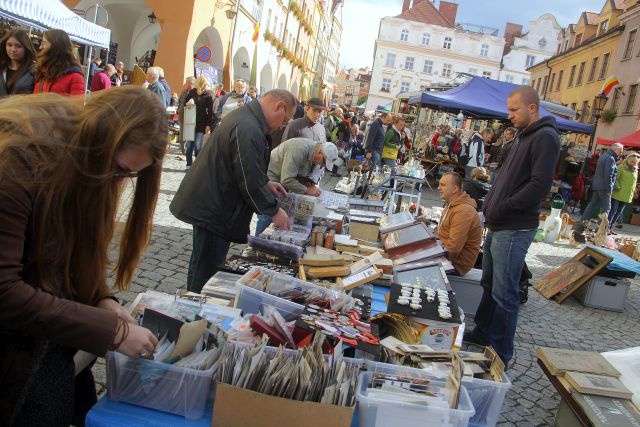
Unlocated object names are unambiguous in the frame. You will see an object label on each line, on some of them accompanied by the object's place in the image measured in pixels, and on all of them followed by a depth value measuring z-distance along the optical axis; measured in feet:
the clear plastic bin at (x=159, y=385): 5.21
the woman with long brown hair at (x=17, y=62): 14.55
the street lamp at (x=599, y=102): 58.29
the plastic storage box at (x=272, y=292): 7.57
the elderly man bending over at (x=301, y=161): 16.31
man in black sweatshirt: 11.96
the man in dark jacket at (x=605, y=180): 34.58
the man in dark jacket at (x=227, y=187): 10.28
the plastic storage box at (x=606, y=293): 20.11
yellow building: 90.12
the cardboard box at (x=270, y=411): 4.98
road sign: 53.36
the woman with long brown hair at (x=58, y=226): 3.94
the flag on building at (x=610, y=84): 75.56
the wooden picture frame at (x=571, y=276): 19.97
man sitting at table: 15.14
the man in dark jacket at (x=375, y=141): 37.35
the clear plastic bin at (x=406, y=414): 5.27
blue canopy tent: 38.27
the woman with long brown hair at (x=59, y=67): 13.52
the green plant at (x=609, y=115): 78.89
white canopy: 26.73
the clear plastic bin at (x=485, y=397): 6.33
